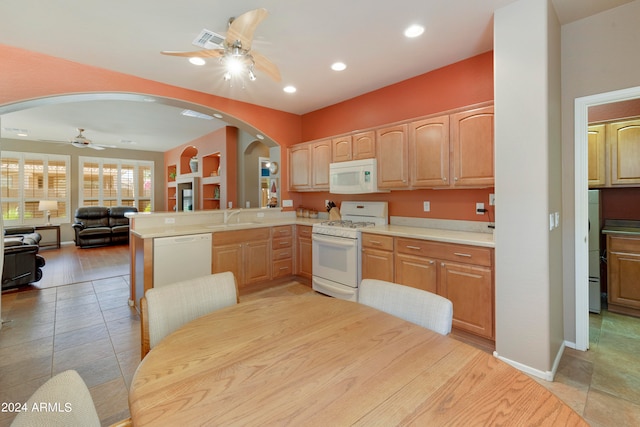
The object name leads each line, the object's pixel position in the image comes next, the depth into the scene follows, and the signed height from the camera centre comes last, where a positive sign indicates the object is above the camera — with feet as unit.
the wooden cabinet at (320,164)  13.35 +2.41
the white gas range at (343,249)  10.80 -1.39
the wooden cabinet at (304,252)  13.21 -1.80
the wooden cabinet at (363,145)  11.44 +2.82
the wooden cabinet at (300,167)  14.39 +2.44
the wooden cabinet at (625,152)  9.66 +2.04
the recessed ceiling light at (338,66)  9.93 +5.25
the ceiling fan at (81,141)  19.86 +5.22
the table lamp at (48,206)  22.76 +0.85
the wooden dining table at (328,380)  2.24 -1.55
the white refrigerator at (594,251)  9.75 -1.36
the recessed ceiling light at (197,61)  9.23 +5.05
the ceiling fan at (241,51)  6.07 +4.10
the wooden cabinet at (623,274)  9.47 -2.12
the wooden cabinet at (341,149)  12.39 +2.89
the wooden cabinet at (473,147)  8.22 +1.96
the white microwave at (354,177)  11.35 +1.55
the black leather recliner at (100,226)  22.62 -0.79
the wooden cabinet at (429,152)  9.25 +2.06
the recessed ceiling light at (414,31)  7.77 +5.07
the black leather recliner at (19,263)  12.03 -2.02
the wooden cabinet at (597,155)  10.21 +2.05
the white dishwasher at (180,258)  9.87 -1.54
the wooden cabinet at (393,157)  10.37 +2.13
